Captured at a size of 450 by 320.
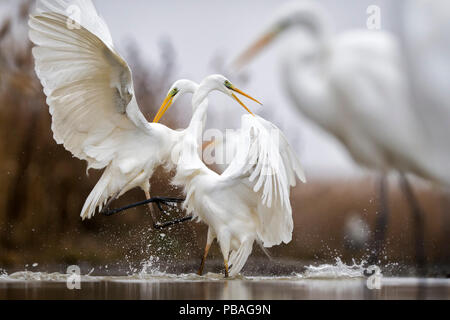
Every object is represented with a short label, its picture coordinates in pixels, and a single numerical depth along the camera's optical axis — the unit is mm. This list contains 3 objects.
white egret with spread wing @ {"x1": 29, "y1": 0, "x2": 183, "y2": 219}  7895
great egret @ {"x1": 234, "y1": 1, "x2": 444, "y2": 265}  6887
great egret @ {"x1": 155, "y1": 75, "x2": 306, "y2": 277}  7980
